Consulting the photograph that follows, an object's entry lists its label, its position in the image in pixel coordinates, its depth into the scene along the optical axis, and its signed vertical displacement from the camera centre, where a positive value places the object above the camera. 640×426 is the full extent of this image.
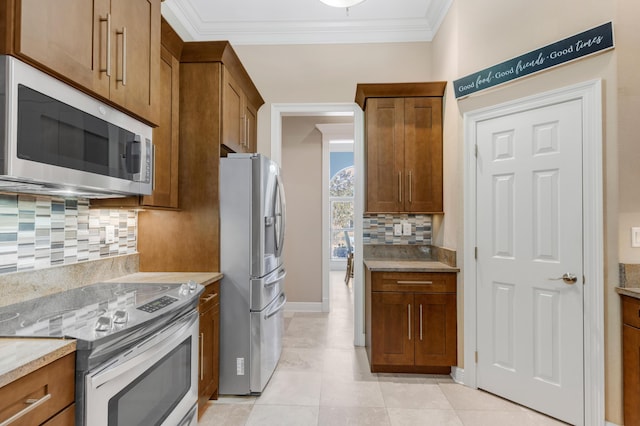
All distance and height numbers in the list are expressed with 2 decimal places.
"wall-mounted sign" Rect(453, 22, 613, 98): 2.07 +1.07
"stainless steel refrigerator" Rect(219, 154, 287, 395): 2.47 -0.39
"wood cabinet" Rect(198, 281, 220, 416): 2.19 -0.85
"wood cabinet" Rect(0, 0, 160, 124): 1.13 +0.68
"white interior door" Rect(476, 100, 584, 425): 2.23 -0.27
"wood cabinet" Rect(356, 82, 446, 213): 3.22 +0.65
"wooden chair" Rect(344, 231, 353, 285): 6.86 -0.97
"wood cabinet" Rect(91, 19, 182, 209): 2.17 +0.55
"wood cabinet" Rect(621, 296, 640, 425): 1.93 -0.78
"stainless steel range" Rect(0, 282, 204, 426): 1.15 -0.49
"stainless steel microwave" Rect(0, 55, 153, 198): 1.10 +0.30
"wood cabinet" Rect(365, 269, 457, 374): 2.83 -0.85
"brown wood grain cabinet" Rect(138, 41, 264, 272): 2.51 +0.26
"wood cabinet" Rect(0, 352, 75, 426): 0.91 -0.51
